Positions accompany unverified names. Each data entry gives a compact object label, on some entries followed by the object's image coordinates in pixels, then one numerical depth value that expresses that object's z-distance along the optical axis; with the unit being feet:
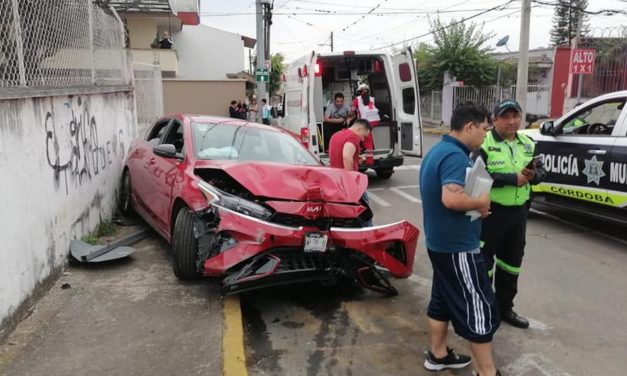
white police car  20.10
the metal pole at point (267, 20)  64.63
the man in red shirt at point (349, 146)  20.15
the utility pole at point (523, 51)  52.60
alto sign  57.41
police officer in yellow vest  12.77
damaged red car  13.26
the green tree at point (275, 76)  182.90
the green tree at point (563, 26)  205.16
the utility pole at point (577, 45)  65.10
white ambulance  32.42
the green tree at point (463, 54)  83.46
